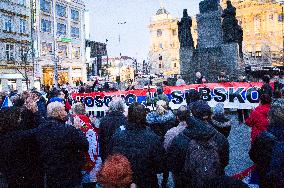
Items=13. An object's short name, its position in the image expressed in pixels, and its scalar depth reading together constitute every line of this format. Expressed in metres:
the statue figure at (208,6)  21.91
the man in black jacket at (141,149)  4.76
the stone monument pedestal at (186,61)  21.78
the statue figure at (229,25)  20.70
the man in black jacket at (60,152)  4.99
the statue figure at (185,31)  22.25
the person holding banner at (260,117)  6.50
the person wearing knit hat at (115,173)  2.91
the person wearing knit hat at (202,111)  5.29
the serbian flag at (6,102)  10.15
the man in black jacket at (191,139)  4.49
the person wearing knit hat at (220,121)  6.81
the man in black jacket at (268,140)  4.45
